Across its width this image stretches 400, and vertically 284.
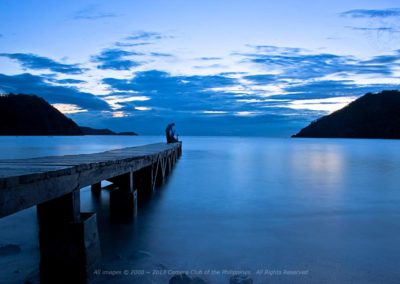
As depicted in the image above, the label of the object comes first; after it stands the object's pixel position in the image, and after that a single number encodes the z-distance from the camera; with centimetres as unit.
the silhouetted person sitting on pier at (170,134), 3209
